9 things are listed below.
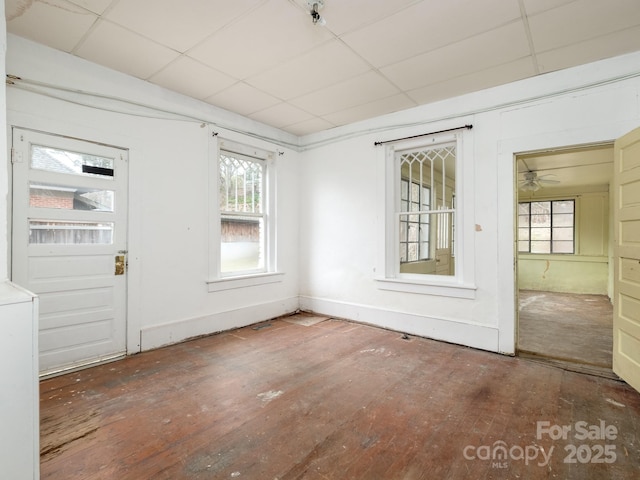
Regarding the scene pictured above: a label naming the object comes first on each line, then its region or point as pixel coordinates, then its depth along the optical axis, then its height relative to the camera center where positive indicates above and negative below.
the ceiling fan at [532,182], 5.94 +1.09
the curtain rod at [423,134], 3.51 +1.26
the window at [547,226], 7.71 +0.34
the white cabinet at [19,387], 1.29 -0.62
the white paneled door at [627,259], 2.47 -0.15
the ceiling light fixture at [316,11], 2.16 +1.59
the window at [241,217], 3.98 +0.30
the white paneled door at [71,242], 2.64 -0.04
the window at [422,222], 3.58 +0.24
